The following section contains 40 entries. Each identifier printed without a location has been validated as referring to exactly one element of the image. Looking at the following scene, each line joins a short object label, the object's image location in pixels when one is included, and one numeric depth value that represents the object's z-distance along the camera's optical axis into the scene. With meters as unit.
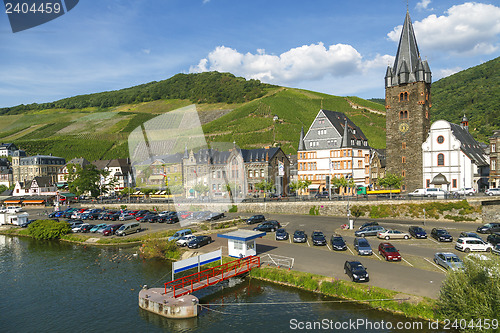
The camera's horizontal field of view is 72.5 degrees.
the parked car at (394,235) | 41.78
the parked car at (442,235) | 39.62
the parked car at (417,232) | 41.50
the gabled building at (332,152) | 76.31
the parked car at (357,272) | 26.91
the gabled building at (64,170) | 132.19
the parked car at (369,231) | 43.50
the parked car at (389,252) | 32.34
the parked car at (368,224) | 46.47
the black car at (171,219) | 59.97
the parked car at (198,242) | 41.38
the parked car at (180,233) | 44.32
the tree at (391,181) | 67.50
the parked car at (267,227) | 49.00
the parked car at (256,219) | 56.14
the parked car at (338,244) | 37.09
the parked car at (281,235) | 43.59
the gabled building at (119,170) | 126.44
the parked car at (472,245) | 34.91
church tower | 69.56
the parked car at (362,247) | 34.78
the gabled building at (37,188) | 111.19
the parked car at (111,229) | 52.86
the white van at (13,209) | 81.04
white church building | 64.50
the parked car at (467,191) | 59.24
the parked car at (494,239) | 36.94
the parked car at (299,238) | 41.88
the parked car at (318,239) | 40.00
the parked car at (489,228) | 42.56
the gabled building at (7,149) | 167.95
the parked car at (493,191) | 53.68
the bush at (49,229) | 55.06
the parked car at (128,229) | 51.84
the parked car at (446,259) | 28.47
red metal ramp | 27.38
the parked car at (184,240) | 42.62
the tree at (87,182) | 98.08
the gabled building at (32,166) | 136.00
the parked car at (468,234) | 37.81
